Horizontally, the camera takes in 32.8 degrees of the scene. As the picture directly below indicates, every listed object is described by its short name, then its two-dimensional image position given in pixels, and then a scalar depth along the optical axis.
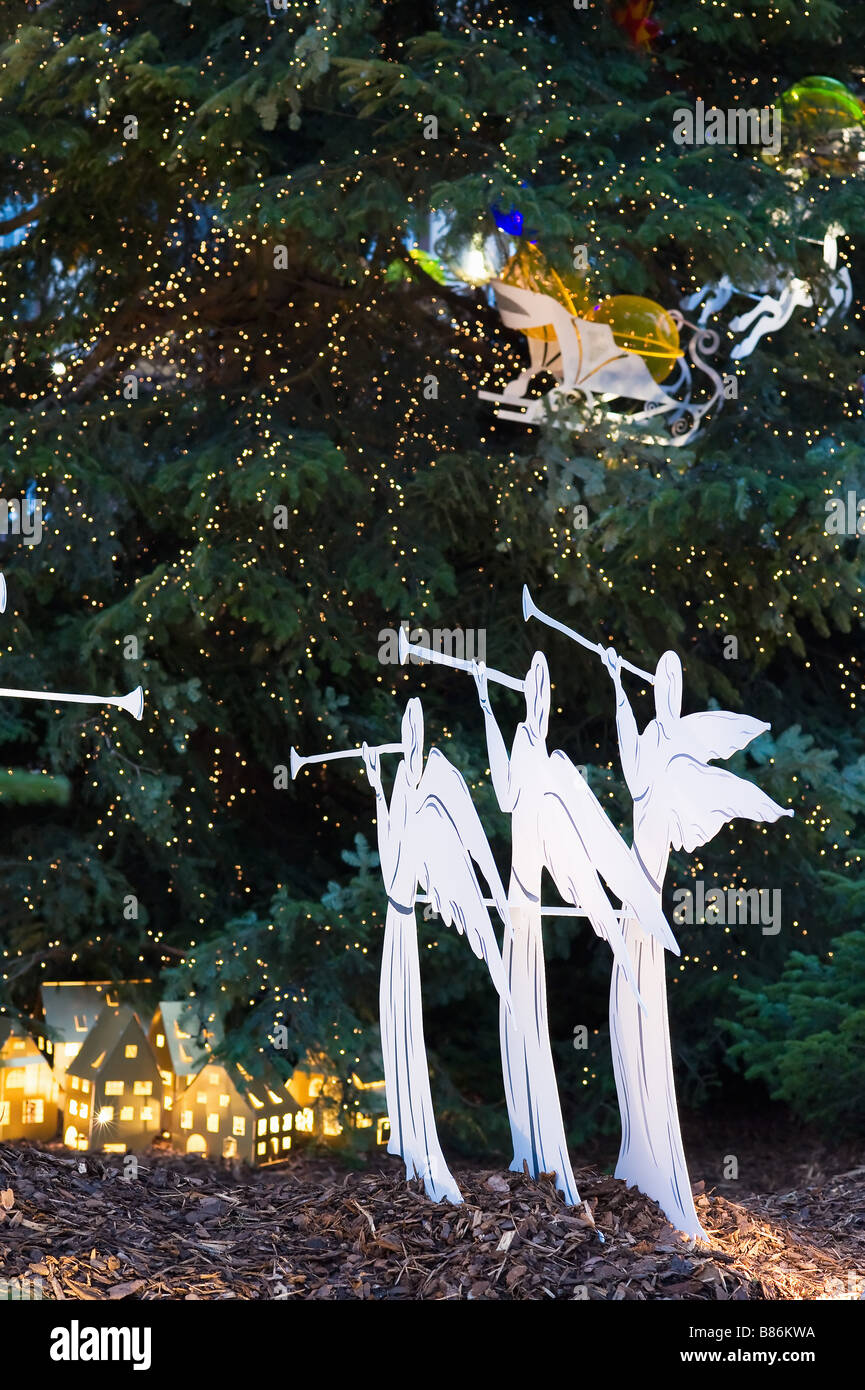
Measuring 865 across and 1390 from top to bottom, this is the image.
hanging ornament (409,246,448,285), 7.04
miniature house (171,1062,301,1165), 6.69
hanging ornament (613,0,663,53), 7.61
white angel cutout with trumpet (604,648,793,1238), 4.77
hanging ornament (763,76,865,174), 7.09
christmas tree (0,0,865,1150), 6.79
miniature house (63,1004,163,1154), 6.89
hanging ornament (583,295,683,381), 6.94
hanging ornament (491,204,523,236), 6.64
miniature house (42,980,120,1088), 7.20
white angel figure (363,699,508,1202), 4.85
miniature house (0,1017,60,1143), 7.04
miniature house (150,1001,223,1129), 6.82
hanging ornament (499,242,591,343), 6.84
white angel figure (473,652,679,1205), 4.78
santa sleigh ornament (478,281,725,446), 7.07
